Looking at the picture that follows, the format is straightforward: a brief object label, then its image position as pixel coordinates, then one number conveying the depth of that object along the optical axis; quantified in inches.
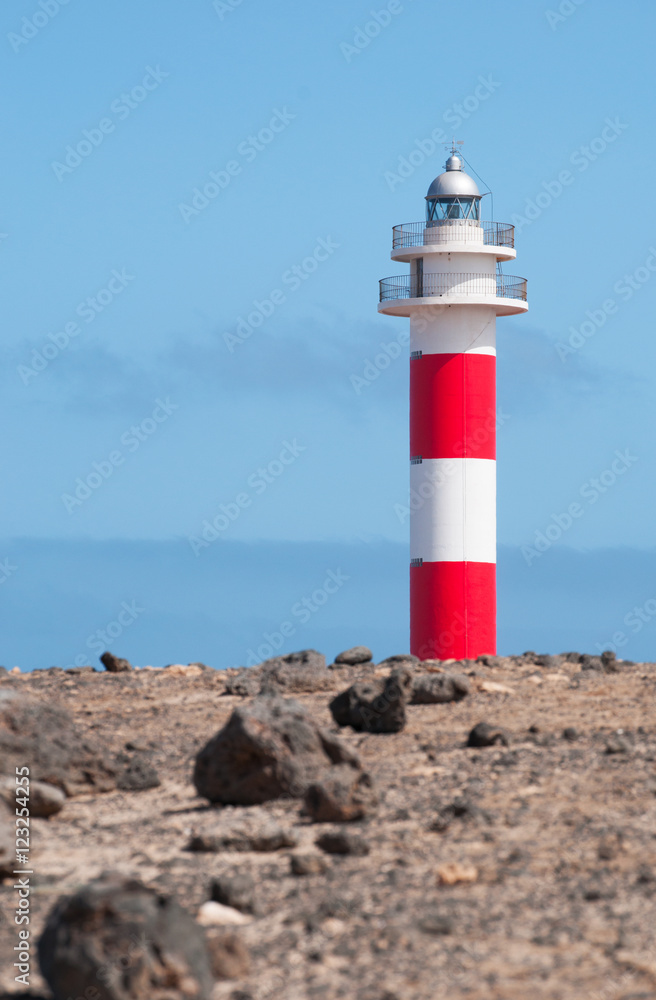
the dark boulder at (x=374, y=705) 509.4
